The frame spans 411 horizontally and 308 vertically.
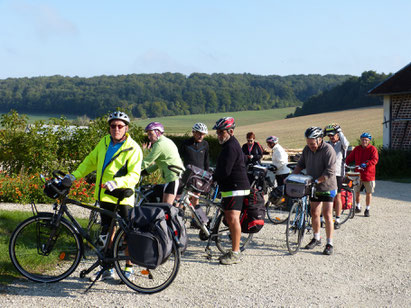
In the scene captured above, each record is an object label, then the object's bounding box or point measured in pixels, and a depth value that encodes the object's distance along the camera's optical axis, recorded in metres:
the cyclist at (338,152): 9.34
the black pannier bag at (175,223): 5.38
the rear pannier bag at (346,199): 10.16
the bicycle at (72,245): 5.39
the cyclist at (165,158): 7.12
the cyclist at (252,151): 11.21
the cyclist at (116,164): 5.49
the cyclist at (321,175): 7.33
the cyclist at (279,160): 10.38
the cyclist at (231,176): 6.46
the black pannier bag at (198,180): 7.03
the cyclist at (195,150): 9.34
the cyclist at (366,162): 10.83
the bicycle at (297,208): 7.31
